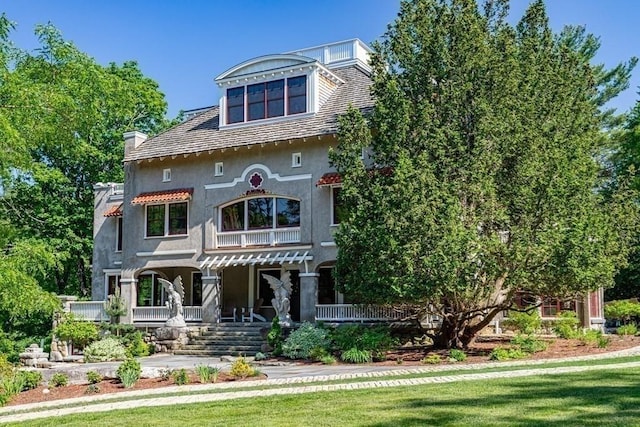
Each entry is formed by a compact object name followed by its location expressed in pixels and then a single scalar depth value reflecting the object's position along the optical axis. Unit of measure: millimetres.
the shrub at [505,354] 16266
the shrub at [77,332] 25453
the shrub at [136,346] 23766
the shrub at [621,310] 26234
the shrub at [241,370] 14750
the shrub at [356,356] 17781
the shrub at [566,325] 20859
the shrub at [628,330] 21578
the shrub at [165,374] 14874
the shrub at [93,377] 14805
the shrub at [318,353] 18906
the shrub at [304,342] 19859
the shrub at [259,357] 19953
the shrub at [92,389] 13853
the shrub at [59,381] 15227
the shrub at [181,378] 14117
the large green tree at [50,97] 12422
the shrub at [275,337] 21181
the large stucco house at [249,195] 23984
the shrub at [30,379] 15039
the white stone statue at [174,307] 24453
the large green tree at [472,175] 17031
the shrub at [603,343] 17573
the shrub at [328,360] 17959
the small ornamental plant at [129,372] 14303
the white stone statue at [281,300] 23117
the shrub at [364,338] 18755
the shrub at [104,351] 23206
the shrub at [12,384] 13883
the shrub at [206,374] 14297
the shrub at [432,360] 16348
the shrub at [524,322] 21297
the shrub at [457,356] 16562
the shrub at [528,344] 17350
